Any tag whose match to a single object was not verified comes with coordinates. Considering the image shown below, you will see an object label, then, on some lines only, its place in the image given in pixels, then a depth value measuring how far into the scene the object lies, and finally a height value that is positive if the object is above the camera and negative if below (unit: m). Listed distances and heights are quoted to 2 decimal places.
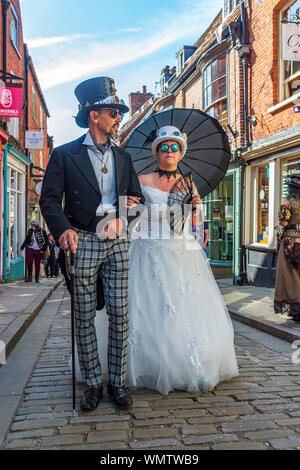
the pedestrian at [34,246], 11.52 -0.54
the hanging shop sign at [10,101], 9.95 +2.91
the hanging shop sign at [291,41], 7.09 +3.07
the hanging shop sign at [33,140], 14.77 +2.96
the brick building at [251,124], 9.12 +2.31
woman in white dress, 3.08 -0.61
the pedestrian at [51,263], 14.46 -1.24
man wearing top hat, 2.81 +0.06
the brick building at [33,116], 16.47 +4.89
